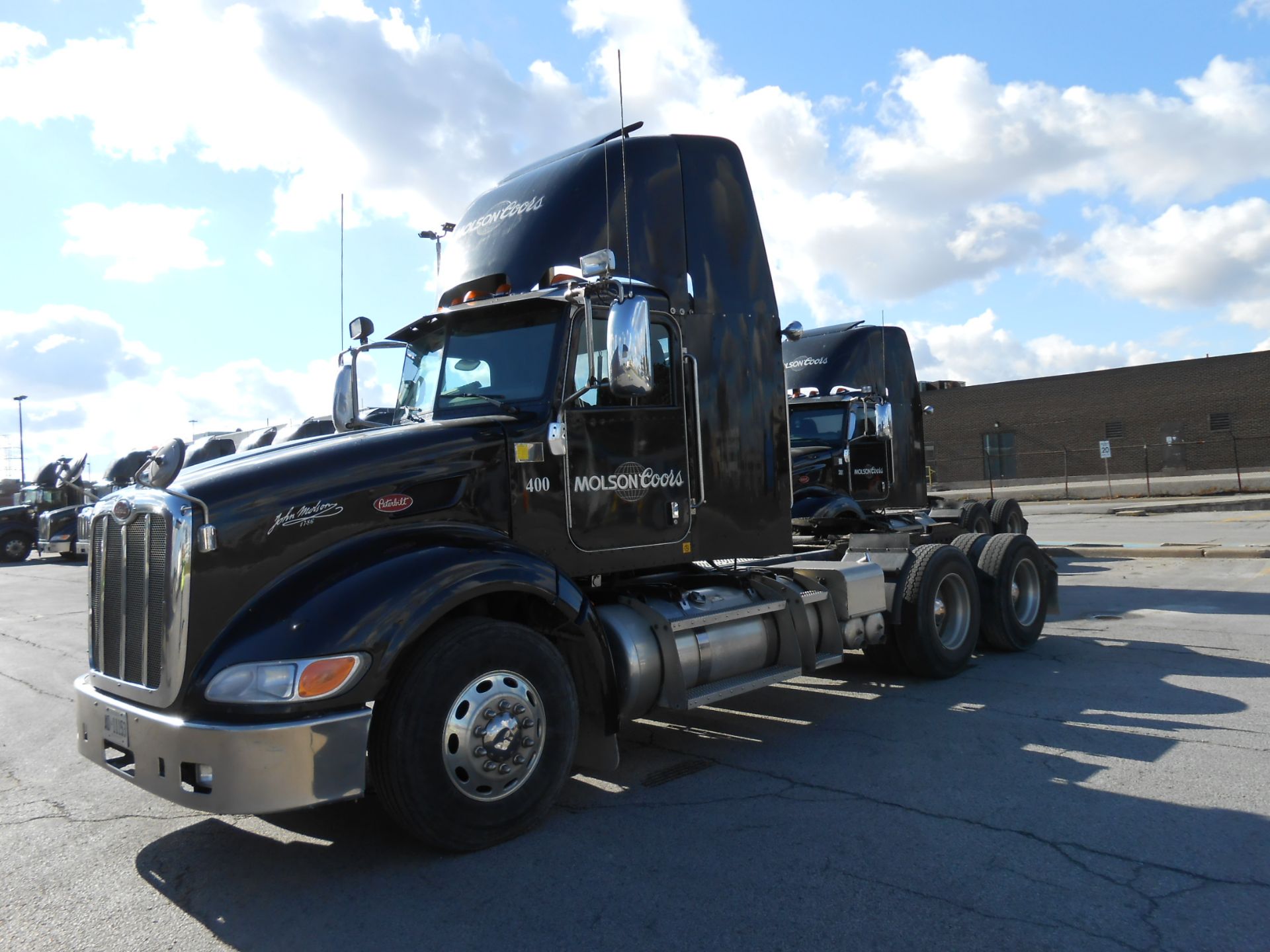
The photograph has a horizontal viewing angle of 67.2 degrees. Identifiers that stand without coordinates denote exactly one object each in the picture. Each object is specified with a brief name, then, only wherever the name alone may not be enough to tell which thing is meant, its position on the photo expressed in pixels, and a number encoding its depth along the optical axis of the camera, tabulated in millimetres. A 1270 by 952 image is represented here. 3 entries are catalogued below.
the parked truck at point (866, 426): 12820
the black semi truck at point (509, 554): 3951
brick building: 46438
